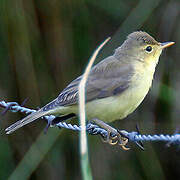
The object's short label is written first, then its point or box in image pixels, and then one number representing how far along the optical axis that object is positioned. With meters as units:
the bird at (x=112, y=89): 6.94
